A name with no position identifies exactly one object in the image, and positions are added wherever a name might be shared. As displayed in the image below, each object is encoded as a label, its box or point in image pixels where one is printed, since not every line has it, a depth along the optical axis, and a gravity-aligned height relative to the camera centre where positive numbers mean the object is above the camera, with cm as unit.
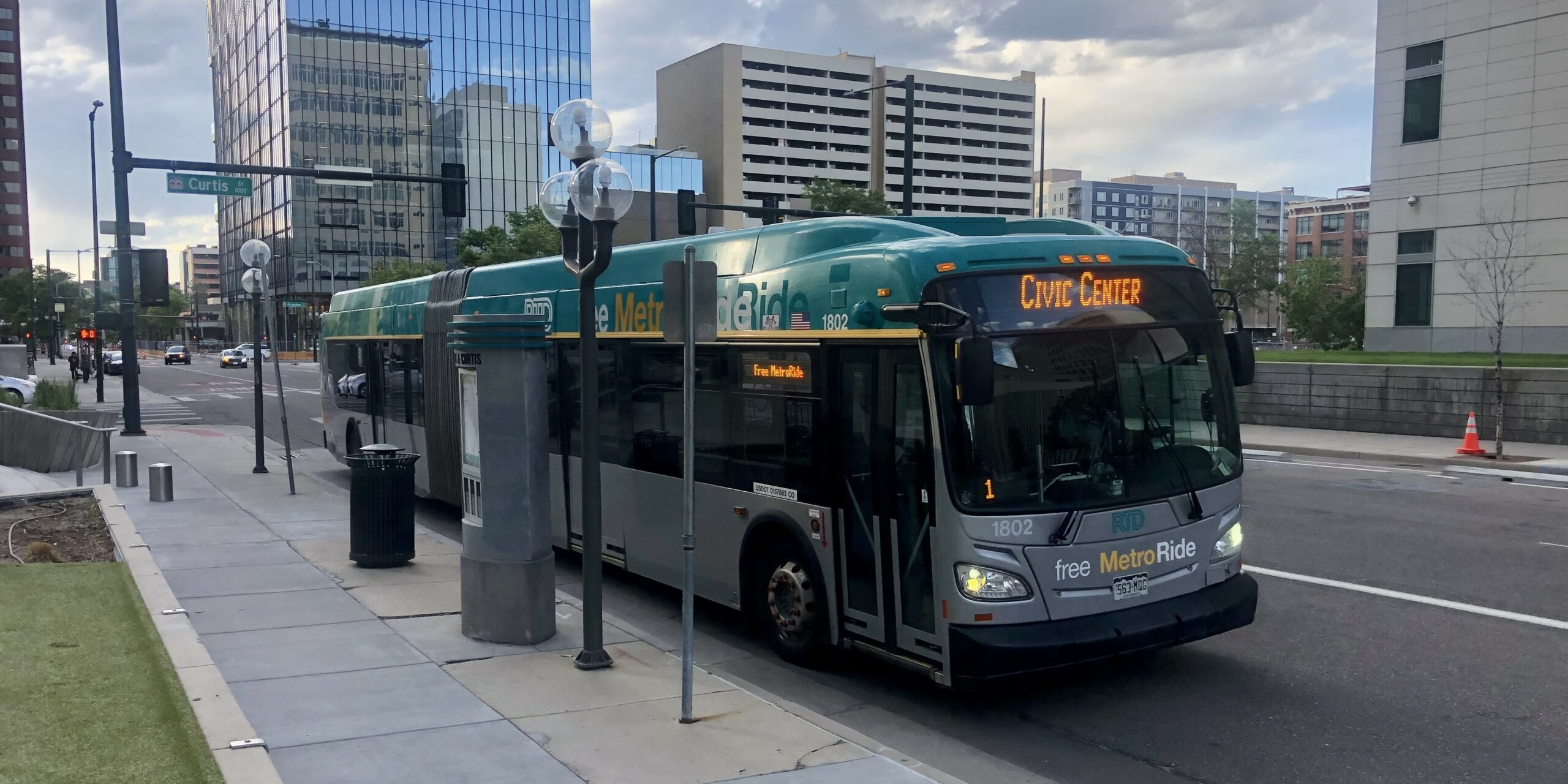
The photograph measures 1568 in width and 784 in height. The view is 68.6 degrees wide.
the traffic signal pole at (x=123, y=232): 2300 +187
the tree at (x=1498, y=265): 2969 +176
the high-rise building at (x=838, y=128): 13762 +2637
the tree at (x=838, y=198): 5009 +571
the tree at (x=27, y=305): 8838 +124
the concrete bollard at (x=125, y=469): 1580 -204
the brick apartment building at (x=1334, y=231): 12338 +1105
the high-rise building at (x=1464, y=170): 3003 +442
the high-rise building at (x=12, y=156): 12412 +1791
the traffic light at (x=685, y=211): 2431 +244
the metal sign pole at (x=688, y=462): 614 -74
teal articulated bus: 643 -72
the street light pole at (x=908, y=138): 2134 +360
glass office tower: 9412 +1804
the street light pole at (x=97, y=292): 3938 +117
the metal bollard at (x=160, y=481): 1464 -205
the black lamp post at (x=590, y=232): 721 +60
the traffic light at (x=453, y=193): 2223 +254
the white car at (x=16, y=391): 2600 -189
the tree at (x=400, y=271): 7856 +372
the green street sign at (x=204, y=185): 2162 +260
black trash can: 1052 -172
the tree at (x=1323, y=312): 4934 +80
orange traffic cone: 1931 -190
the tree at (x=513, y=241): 6156 +472
